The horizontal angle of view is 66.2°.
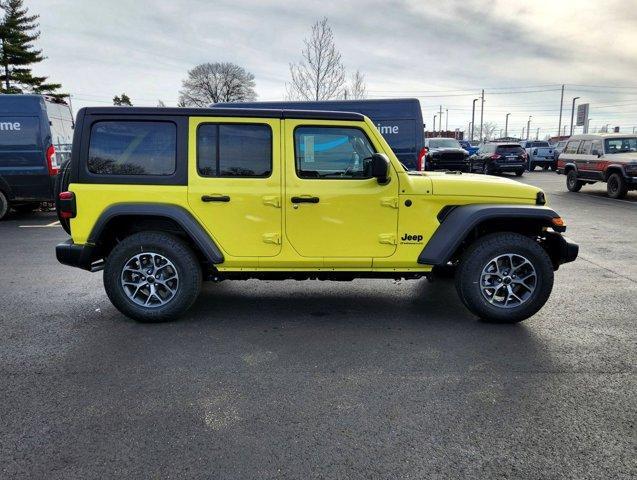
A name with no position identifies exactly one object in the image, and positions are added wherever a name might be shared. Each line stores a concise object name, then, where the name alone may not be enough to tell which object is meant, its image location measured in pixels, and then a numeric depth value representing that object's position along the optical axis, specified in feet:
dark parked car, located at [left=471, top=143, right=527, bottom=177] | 77.30
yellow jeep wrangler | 14.49
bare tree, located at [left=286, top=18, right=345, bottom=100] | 75.05
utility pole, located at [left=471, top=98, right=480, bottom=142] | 249.98
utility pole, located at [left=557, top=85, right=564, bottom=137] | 242.00
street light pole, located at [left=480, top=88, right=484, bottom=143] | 260.62
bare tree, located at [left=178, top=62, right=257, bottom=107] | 189.78
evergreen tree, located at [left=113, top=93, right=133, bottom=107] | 226.52
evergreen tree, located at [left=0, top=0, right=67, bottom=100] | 148.97
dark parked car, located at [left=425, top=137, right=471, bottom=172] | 66.03
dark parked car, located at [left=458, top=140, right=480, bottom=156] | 114.62
